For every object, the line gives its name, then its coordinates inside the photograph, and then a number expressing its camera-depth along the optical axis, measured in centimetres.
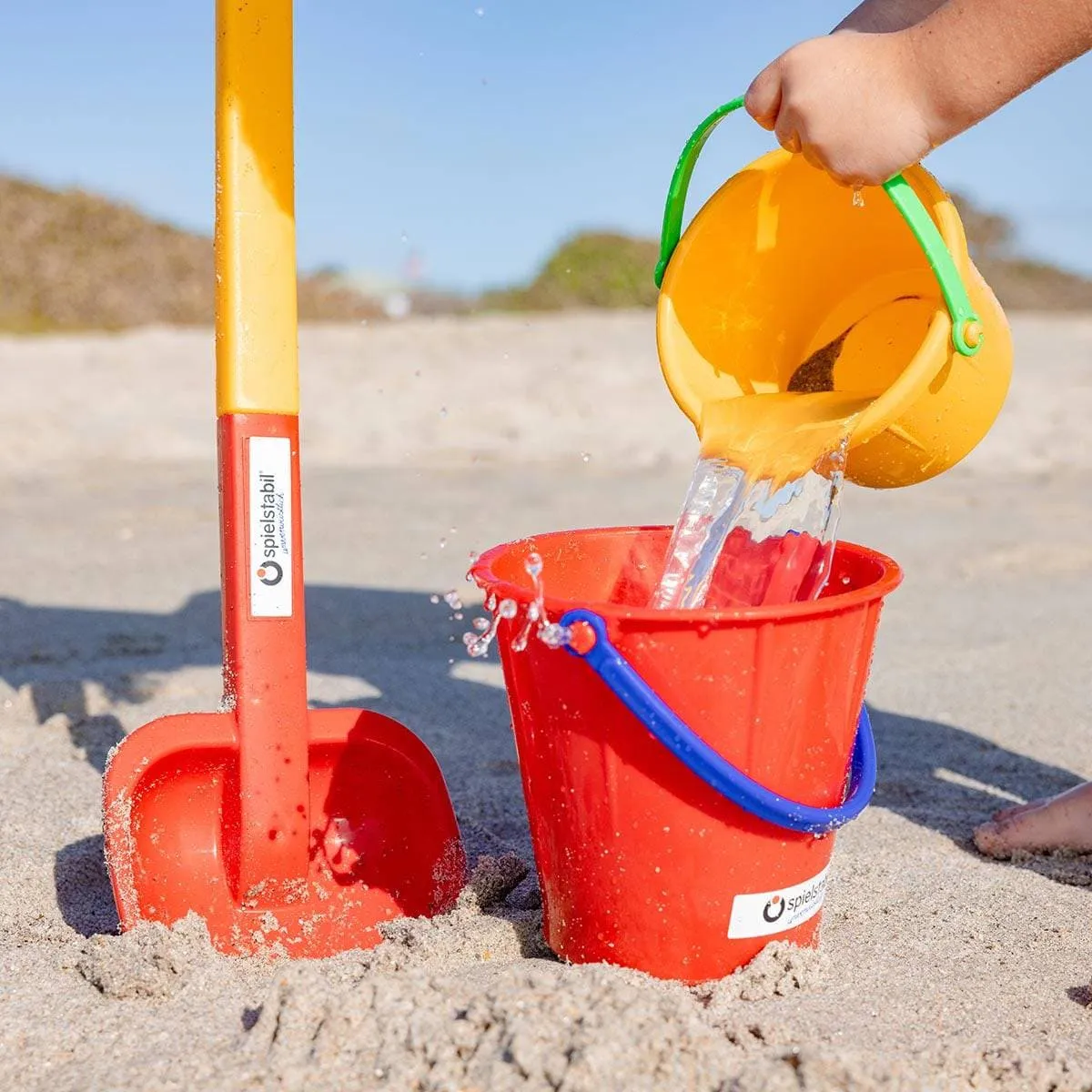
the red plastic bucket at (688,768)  124
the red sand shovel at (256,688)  149
